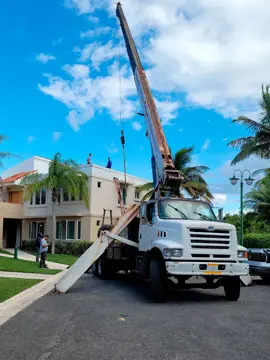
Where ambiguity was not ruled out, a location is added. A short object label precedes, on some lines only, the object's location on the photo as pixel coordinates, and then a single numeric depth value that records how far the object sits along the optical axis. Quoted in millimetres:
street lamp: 21922
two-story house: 31328
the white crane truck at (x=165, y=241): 10234
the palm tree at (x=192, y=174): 29828
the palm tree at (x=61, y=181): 29156
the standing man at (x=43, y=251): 19156
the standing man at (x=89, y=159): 32412
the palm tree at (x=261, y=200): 27438
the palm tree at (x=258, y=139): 22891
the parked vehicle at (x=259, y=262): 14742
